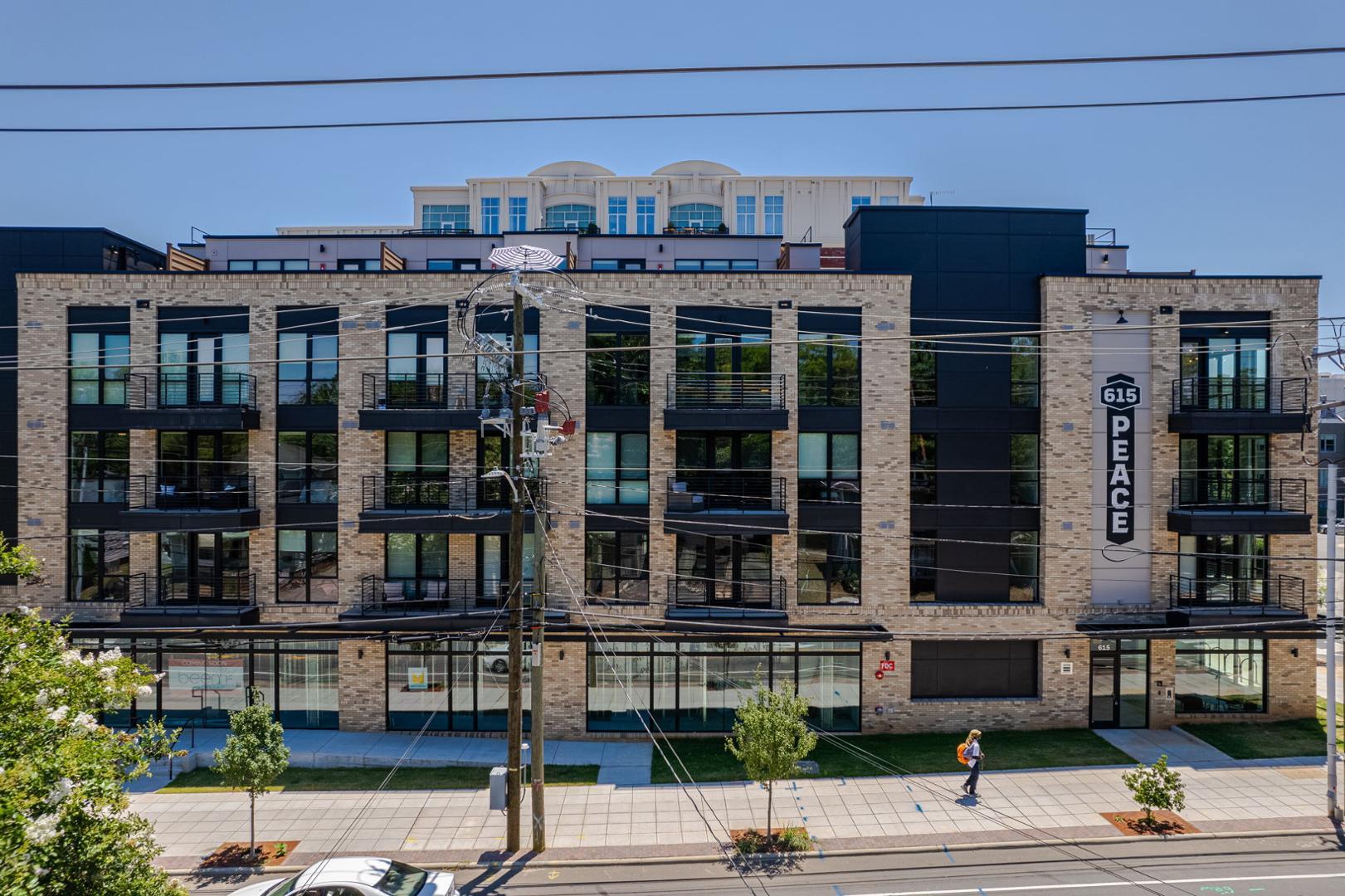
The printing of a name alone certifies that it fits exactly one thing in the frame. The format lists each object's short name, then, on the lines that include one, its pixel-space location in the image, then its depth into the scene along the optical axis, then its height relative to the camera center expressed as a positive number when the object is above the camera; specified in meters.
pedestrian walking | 16.83 -7.14
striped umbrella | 15.27 +3.96
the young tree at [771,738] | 14.89 -6.05
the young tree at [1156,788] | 15.21 -7.14
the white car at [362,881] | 11.45 -7.11
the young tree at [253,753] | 14.35 -6.23
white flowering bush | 6.57 -3.54
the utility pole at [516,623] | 14.61 -3.62
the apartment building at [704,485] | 20.81 -1.12
